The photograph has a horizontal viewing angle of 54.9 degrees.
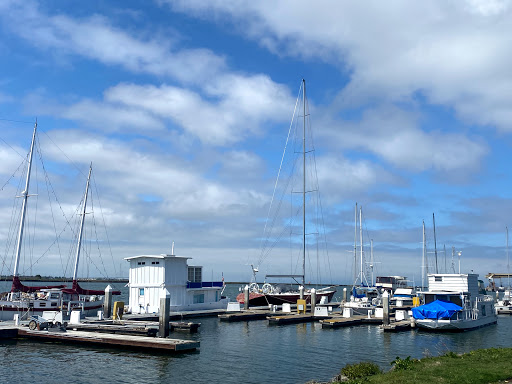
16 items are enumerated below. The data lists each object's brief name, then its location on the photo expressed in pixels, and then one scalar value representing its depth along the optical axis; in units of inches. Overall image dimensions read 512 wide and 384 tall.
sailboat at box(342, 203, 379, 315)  3483.8
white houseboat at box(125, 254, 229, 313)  2177.7
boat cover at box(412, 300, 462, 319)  1899.6
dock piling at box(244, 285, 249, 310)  2539.4
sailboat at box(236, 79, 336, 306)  2706.7
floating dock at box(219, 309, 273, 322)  2172.7
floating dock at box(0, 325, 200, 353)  1318.9
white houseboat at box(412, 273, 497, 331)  1903.3
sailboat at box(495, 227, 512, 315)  3058.6
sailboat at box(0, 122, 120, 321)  1846.7
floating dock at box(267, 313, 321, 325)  2113.7
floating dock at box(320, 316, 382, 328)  1966.8
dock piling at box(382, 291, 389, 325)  1948.5
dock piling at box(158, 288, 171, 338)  1441.9
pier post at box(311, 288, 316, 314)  2304.1
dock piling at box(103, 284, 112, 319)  1877.0
